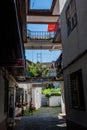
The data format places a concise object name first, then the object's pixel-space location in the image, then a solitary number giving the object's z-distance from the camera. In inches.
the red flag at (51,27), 357.1
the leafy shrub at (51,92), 682.7
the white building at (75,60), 144.2
